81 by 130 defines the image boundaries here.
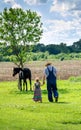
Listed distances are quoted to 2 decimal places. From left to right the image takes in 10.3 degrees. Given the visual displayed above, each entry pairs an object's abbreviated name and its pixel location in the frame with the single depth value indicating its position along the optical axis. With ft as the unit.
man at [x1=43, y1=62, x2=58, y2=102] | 90.38
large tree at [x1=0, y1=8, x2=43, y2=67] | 134.62
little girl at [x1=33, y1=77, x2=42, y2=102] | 90.63
